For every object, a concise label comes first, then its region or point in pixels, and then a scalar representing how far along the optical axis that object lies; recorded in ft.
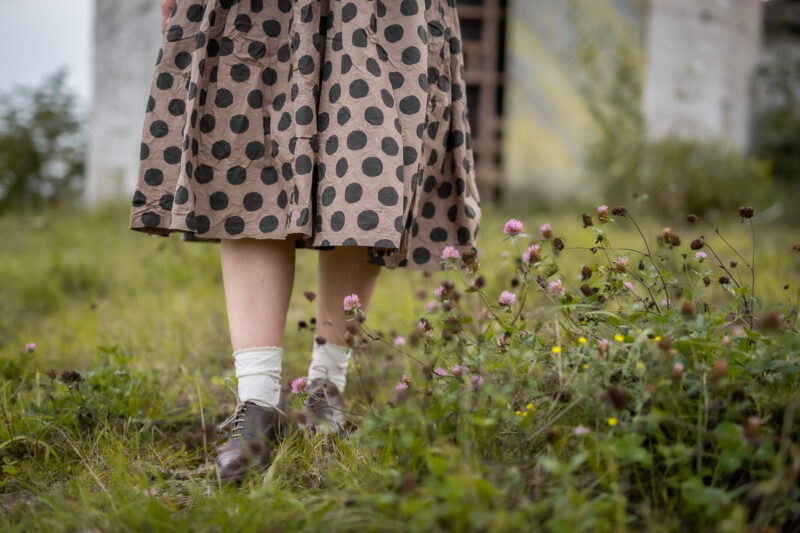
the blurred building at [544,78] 21.91
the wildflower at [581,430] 3.18
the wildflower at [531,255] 4.17
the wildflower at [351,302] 4.09
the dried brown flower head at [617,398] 3.03
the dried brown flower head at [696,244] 4.20
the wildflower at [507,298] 4.25
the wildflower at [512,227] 4.34
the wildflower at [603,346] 3.51
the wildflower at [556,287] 4.30
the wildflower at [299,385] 4.28
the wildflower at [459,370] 3.98
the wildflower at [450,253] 4.19
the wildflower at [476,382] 3.70
